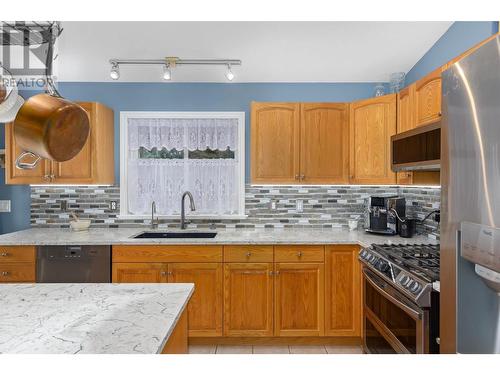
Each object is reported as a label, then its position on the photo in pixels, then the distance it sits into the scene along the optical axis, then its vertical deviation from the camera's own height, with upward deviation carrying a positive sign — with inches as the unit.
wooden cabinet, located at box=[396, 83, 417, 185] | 95.3 +22.0
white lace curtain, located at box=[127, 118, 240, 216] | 130.5 +6.3
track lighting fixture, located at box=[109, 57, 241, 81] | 104.3 +40.6
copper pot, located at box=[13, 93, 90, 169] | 41.4 +7.7
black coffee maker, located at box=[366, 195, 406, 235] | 111.7 -10.0
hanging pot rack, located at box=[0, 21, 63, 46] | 82.2 +40.1
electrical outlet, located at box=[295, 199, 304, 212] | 130.4 -8.2
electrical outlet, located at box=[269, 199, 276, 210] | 130.6 -7.8
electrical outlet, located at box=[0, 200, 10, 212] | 130.9 -9.0
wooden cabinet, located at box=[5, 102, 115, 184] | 117.0 +6.6
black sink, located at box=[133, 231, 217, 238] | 119.1 -19.1
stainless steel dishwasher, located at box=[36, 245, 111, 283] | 104.9 -26.1
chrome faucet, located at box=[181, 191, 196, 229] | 118.9 -9.1
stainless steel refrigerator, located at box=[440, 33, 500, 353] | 32.4 -2.0
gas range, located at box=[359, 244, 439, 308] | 59.8 -17.7
